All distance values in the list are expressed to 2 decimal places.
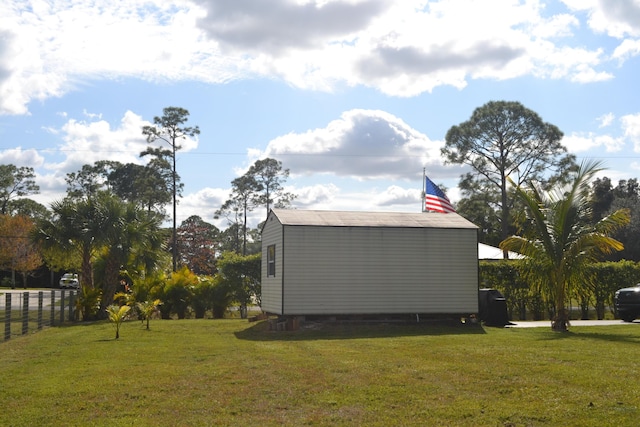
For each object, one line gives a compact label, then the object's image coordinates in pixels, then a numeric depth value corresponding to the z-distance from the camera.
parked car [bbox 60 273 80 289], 48.70
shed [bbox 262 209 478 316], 18.22
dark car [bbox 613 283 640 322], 19.52
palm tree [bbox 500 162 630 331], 16.75
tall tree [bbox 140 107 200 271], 45.69
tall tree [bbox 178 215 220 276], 48.12
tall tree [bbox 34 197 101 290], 21.91
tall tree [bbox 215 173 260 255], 56.31
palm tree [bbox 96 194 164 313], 22.17
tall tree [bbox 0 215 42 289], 51.44
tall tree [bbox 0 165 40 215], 64.38
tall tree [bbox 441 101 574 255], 42.09
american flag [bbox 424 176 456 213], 24.50
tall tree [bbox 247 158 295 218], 56.03
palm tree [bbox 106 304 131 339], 15.58
